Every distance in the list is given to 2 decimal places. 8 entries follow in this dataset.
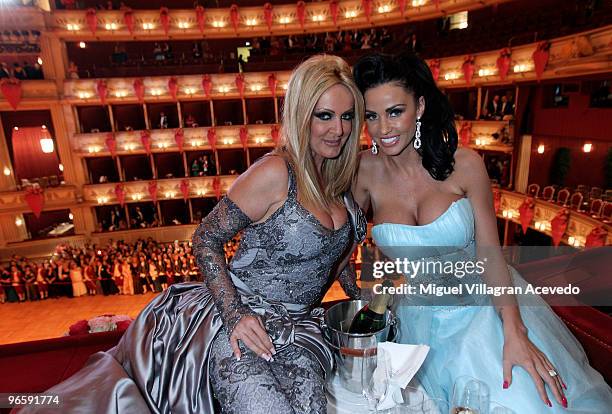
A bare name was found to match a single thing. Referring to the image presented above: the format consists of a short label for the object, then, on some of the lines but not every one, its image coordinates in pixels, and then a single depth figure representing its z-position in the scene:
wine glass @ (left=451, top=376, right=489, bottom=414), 1.42
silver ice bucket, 1.55
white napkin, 1.41
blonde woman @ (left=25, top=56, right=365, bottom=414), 1.68
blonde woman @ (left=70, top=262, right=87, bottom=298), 12.46
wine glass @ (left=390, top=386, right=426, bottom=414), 1.39
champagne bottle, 1.77
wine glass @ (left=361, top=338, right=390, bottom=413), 1.41
